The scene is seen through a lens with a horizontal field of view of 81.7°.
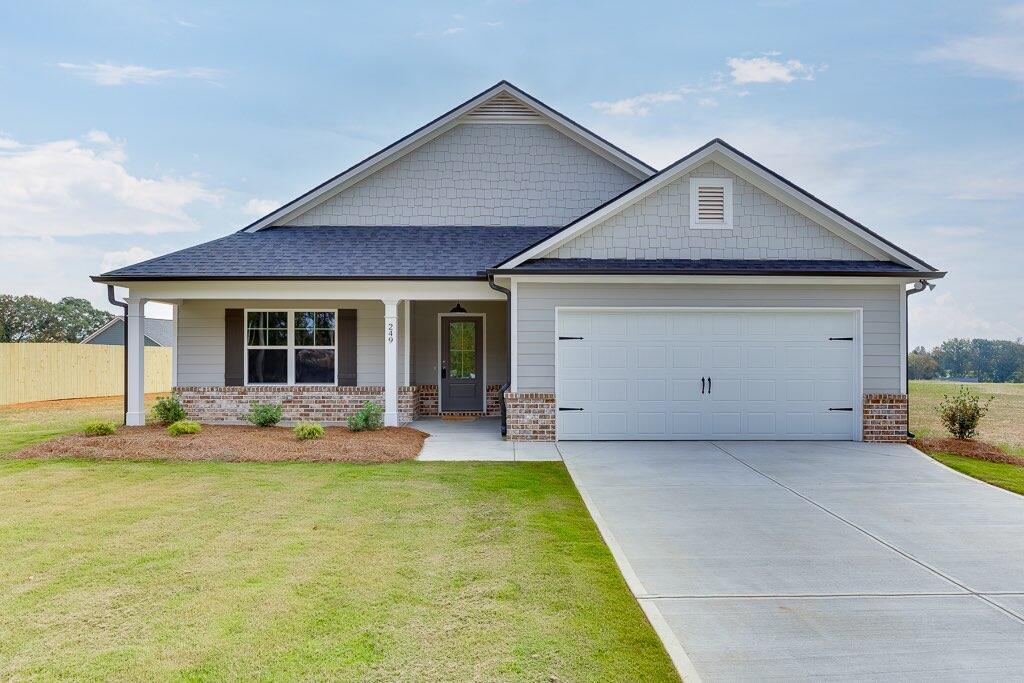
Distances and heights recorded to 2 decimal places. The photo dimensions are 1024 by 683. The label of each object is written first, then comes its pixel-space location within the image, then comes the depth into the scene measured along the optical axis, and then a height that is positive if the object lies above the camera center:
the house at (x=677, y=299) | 10.77 +0.88
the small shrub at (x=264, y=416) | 11.99 -1.41
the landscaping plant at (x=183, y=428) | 10.88 -1.51
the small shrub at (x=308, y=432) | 10.73 -1.55
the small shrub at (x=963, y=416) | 11.23 -1.32
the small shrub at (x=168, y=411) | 12.30 -1.36
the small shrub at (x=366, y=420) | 11.58 -1.45
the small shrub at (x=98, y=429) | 10.87 -1.52
